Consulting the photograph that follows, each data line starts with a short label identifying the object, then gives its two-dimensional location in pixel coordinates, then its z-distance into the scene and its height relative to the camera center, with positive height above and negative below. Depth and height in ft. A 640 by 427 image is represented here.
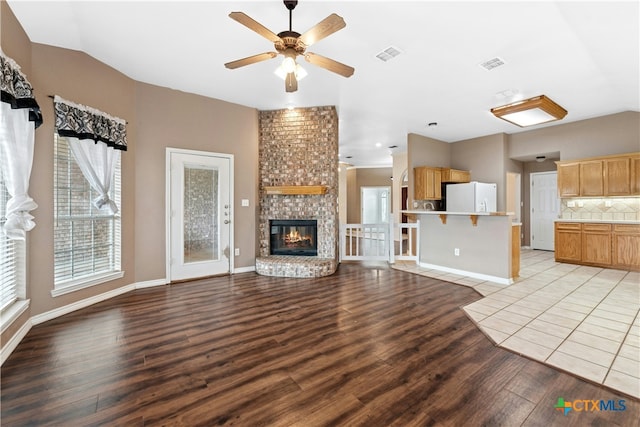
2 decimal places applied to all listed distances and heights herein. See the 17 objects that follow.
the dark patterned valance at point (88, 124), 9.13 +3.32
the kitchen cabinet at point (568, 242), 17.69 -1.98
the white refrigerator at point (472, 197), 18.94 +1.14
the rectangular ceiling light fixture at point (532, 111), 13.93 +5.59
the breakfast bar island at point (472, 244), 13.30 -1.74
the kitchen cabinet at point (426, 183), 20.21 +2.25
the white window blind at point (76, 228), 9.37 -0.51
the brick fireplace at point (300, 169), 15.57 +2.55
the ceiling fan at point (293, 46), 6.66 +4.67
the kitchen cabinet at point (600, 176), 15.49 +2.17
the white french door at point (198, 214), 13.26 +0.00
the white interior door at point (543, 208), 22.67 +0.35
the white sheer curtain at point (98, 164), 9.74 +1.89
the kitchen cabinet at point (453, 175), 21.12 +2.93
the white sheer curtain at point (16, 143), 6.84 +1.91
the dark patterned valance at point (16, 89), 6.59 +3.24
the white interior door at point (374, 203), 34.58 +1.30
